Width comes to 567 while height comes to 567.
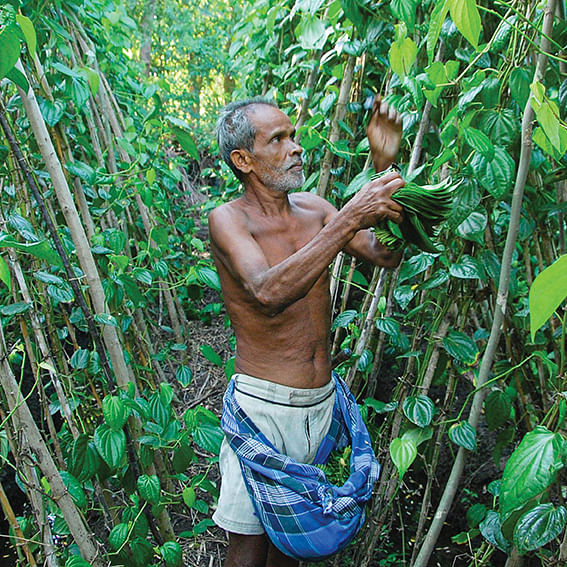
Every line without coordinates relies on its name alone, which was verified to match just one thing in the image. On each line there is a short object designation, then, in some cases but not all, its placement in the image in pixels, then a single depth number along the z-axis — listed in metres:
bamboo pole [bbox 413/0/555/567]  1.13
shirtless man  1.37
